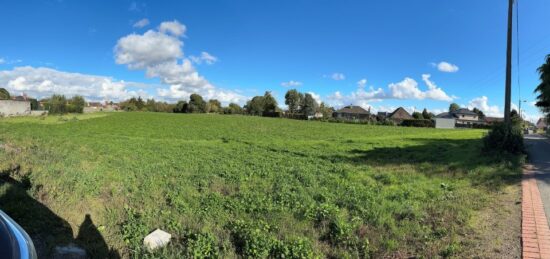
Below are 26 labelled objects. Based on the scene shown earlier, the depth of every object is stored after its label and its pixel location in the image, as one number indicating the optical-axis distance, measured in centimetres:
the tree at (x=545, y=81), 2367
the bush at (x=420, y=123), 7119
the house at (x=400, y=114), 10074
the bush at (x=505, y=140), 1273
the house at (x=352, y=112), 11150
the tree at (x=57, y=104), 6246
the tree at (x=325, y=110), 11447
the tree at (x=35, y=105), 7702
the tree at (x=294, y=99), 11312
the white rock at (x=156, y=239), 435
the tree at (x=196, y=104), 11538
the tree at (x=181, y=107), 11868
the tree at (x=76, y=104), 6938
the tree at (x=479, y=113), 11308
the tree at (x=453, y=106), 13450
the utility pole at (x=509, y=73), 1359
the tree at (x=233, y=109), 11710
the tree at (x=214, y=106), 12129
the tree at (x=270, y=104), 11006
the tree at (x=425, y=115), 9462
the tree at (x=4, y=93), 9570
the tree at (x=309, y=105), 11069
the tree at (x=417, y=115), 9072
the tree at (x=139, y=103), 12431
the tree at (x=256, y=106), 11131
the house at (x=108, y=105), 13242
